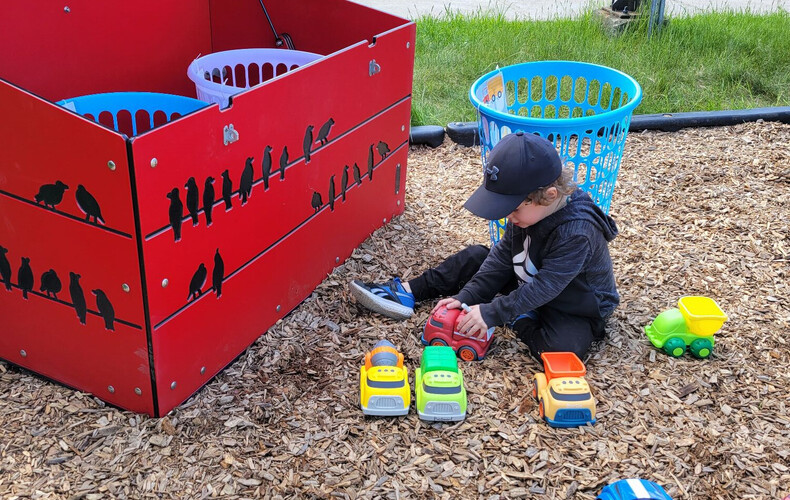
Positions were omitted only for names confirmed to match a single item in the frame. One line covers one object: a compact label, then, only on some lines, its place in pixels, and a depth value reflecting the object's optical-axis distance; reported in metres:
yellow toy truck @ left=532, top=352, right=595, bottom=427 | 2.30
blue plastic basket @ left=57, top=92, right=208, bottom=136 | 2.82
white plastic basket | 3.26
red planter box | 2.00
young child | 2.37
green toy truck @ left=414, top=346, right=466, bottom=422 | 2.32
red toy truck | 2.60
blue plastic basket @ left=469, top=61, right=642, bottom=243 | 2.71
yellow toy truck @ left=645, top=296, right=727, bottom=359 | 2.60
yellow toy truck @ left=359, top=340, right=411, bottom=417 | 2.32
